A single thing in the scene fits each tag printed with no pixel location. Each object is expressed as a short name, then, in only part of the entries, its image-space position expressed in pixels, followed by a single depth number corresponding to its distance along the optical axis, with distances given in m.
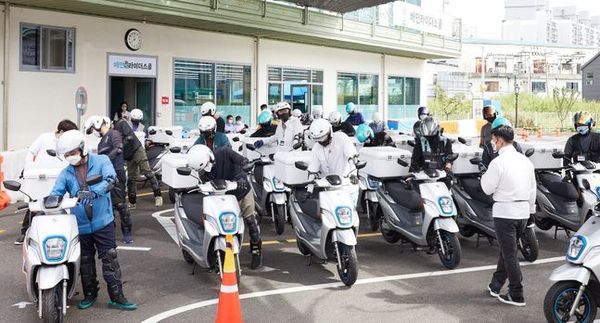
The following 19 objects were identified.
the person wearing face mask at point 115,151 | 8.38
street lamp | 39.00
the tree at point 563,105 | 39.84
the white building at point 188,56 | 15.25
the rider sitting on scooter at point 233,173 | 6.48
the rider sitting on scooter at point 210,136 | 7.31
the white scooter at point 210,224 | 6.15
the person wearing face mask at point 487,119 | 9.58
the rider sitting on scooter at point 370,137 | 10.31
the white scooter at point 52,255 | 4.87
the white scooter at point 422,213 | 7.11
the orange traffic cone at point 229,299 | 4.69
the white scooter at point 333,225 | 6.42
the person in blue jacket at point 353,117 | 12.77
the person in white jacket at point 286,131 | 10.17
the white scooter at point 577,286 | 4.81
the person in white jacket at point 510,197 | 5.79
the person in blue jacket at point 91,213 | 5.38
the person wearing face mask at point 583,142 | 8.78
